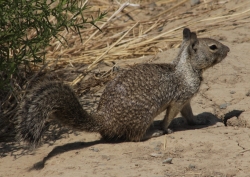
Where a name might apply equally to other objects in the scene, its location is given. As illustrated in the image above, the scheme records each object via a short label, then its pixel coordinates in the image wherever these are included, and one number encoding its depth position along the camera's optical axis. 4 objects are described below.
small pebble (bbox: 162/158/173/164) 10.01
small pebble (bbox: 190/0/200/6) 19.72
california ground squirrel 10.16
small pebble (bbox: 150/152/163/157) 10.48
